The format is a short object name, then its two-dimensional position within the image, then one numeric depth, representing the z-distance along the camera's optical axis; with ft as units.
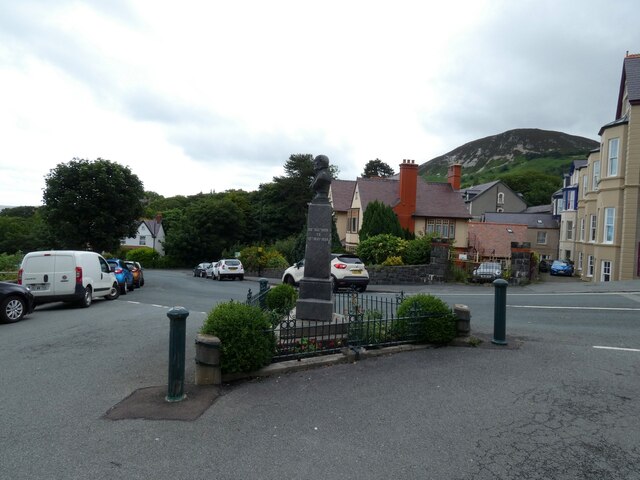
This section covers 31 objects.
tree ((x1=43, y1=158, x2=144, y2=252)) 89.45
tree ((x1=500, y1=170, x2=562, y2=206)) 330.95
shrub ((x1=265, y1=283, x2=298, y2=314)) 32.53
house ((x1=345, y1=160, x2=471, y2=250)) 122.83
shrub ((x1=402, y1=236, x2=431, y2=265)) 79.30
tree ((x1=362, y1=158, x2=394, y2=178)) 271.49
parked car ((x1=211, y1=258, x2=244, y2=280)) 112.88
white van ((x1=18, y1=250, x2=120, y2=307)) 47.73
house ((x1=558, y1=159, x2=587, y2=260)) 160.25
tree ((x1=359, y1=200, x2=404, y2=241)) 105.91
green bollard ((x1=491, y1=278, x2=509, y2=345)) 25.94
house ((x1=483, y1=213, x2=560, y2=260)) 187.01
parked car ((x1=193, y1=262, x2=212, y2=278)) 136.42
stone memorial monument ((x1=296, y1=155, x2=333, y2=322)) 27.50
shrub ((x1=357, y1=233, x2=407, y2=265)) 84.02
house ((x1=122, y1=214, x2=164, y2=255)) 271.92
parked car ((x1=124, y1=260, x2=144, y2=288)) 84.17
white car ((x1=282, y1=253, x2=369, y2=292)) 62.95
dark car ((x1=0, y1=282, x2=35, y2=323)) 39.32
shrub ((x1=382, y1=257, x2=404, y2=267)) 79.94
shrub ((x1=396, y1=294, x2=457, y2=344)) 25.29
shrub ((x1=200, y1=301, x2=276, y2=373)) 19.57
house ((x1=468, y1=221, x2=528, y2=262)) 138.41
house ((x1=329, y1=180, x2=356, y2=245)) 144.56
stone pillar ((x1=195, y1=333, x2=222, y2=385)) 19.10
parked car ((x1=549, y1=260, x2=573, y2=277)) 141.38
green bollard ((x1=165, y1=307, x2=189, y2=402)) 17.51
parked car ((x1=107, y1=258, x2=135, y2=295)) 68.39
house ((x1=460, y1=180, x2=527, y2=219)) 242.58
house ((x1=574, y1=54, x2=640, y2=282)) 83.82
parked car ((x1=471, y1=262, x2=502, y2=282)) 74.13
